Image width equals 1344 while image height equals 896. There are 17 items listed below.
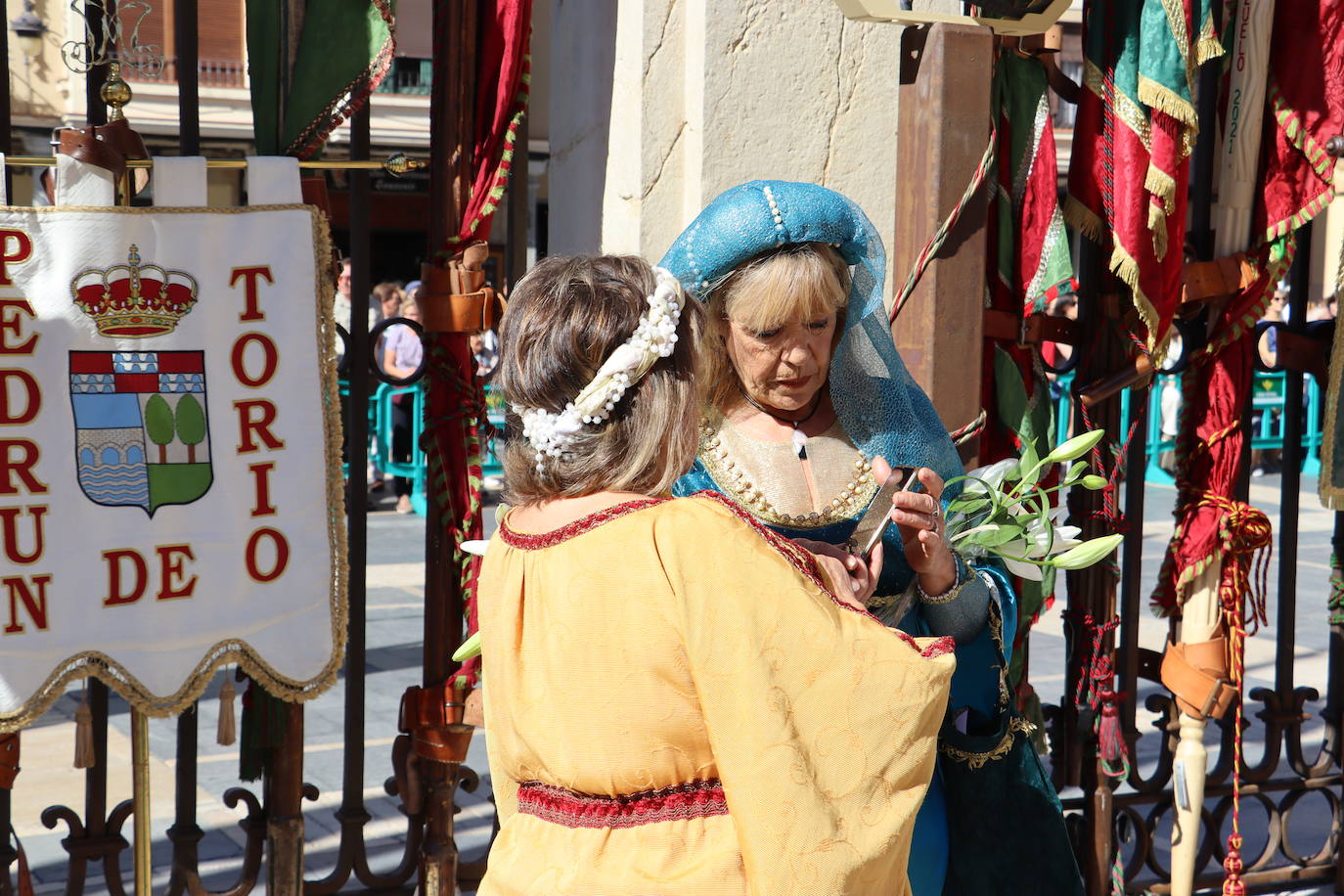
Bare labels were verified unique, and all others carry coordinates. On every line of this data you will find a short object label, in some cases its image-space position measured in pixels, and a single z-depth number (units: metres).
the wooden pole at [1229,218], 6.54
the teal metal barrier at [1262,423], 24.78
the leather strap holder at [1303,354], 7.25
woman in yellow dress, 3.17
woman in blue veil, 4.39
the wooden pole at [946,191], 4.64
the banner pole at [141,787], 5.37
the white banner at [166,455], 5.06
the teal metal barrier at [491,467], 20.65
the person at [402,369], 18.06
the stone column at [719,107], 5.88
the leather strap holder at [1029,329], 6.10
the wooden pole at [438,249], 5.63
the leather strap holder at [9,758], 5.34
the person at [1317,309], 23.86
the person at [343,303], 21.69
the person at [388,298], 18.70
